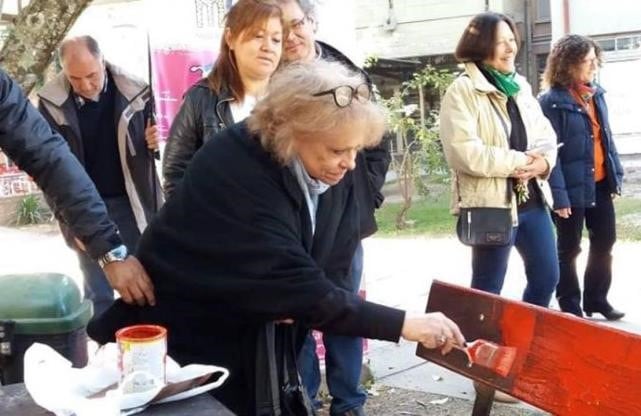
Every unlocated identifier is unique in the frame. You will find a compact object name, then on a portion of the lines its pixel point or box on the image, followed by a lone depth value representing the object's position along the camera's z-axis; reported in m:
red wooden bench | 2.02
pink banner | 3.97
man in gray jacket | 4.17
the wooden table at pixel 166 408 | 1.88
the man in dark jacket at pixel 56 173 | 2.66
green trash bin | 2.69
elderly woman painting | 2.20
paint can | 1.86
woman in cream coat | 4.09
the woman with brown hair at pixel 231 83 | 3.40
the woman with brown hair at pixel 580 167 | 5.04
